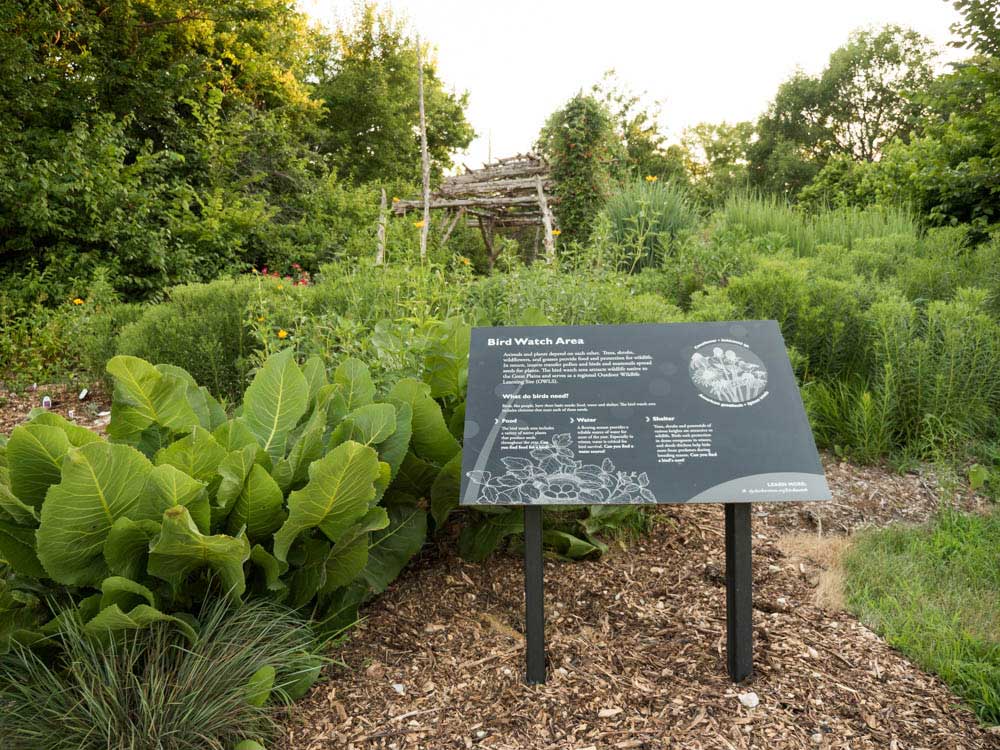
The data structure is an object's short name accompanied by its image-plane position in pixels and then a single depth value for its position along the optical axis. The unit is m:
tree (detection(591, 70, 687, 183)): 27.31
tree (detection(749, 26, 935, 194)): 32.94
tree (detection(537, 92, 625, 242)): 13.12
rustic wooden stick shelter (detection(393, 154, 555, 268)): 12.62
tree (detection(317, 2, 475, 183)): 24.20
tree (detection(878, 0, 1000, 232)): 6.50
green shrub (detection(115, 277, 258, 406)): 5.90
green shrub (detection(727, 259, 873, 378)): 4.72
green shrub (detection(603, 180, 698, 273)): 8.20
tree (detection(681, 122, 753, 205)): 35.17
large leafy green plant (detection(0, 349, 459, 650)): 1.99
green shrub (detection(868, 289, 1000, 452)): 4.24
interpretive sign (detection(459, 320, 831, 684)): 2.22
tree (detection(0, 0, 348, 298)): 10.31
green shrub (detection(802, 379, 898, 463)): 4.22
